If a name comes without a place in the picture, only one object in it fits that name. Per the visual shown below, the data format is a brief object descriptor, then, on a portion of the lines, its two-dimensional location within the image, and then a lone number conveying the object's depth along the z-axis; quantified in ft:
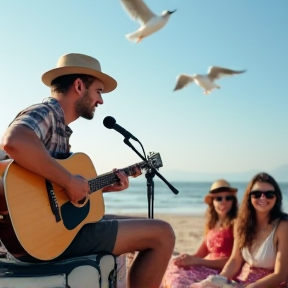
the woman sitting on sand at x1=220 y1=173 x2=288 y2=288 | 12.01
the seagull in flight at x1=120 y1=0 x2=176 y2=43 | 24.77
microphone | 9.49
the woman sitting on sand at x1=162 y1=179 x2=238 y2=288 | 13.73
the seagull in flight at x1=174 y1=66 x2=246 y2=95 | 30.99
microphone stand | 9.58
